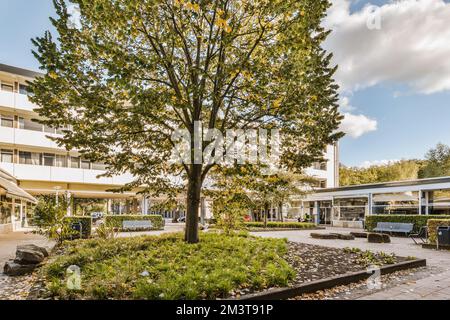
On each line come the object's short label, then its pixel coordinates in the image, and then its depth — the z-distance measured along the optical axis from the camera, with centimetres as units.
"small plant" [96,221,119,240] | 1239
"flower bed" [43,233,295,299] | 516
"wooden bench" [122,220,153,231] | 2253
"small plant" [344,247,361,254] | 1002
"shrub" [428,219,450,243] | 1331
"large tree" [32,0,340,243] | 741
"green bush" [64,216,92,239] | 1628
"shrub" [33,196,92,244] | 1167
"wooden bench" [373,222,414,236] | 1911
